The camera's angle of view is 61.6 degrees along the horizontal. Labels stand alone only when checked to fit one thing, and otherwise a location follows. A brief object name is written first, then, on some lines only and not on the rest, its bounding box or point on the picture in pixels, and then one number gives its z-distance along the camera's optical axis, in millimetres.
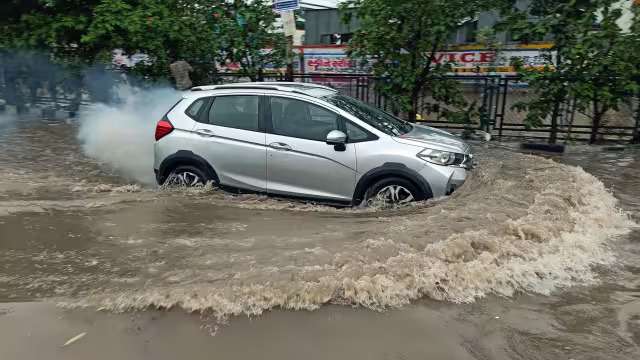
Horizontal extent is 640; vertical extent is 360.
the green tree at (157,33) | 10555
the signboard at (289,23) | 11398
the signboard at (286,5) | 10672
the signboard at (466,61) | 10680
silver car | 5691
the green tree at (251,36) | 11375
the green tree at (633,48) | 9141
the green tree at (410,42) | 9789
